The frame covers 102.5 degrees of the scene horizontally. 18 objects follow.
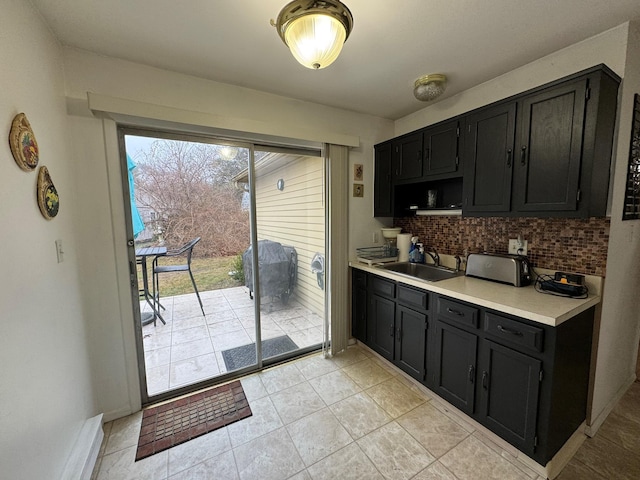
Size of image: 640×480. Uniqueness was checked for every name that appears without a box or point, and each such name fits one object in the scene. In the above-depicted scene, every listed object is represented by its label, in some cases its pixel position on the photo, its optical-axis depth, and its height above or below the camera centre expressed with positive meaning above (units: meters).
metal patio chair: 2.13 -0.42
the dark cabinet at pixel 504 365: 1.37 -0.96
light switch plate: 1.40 -0.19
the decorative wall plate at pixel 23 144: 1.06 +0.32
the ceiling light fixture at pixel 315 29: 1.01 +0.77
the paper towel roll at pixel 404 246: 2.76 -0.35
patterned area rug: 1.68 -1.46
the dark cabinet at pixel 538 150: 1.43 +0.41
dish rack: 2.69 -0.44
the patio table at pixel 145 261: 2.01 -0.35
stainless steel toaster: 1.80 -0.42
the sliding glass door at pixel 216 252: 2.01 -0.34
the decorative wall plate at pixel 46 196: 1.25 +0.11
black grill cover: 2.44 -0.53
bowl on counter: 2.88 -0.21
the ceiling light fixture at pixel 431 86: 1.97 +0.99
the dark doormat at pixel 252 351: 2.45 -1.37
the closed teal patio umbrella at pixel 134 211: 1.90 +0.04
